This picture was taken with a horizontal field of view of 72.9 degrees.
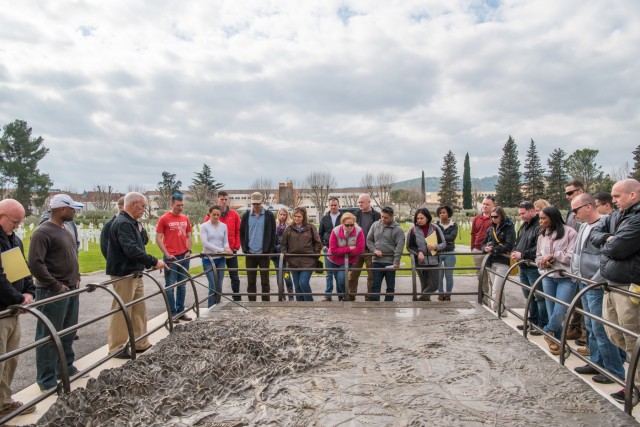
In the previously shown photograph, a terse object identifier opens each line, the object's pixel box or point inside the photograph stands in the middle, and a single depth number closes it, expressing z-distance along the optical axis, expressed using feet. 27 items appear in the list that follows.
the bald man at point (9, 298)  12.75
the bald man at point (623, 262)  13.15
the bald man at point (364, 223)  26.76
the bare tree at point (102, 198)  213.42
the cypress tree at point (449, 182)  228.63
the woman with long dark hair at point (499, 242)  23.68
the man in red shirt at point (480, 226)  26.63
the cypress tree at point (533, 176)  189.26
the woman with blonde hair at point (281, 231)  28.63
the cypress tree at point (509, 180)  192.24
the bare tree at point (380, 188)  235.40
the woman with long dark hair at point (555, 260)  18.19
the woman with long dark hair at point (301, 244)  26.09
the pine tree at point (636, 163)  142.04
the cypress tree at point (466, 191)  233.76
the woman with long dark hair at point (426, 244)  25.36
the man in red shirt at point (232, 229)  27.81
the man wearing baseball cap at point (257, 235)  27.61
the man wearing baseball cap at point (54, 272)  14.97
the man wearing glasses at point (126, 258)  17.84
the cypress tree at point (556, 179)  180.45
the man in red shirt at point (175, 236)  24.50
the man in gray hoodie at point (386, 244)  25.30
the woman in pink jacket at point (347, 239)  25.32
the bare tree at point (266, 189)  237.55
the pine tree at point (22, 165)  160.97
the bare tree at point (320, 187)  223.51
